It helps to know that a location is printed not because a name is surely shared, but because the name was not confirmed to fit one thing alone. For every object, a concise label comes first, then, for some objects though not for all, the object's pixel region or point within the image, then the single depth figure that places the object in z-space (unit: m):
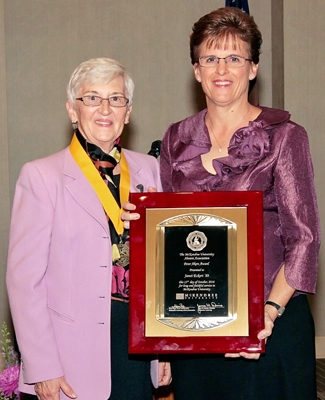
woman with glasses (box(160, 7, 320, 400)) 2.48
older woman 2.44
